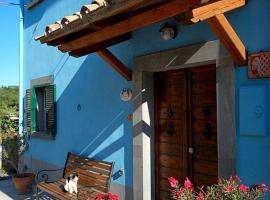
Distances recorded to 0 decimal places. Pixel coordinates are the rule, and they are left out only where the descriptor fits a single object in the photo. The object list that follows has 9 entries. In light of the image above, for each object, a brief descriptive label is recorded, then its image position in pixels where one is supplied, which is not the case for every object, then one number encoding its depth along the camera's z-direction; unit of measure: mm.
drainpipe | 10539
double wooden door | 4977
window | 8992
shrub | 2856
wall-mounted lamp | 5098
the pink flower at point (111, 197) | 3399
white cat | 6379
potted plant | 9930
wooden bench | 6160
